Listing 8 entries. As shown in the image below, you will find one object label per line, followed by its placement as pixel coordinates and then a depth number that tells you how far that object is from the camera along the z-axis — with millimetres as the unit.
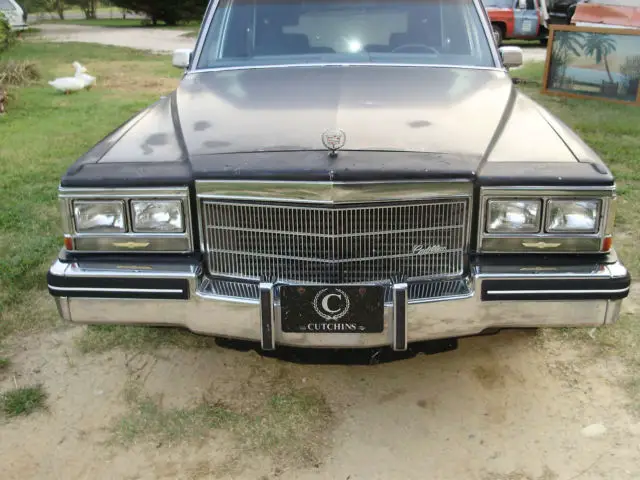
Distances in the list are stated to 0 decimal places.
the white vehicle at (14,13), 16156
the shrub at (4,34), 9938
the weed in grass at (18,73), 11242
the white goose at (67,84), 10508
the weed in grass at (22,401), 2787
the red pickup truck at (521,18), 16906
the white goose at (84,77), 10992
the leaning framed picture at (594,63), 9234
